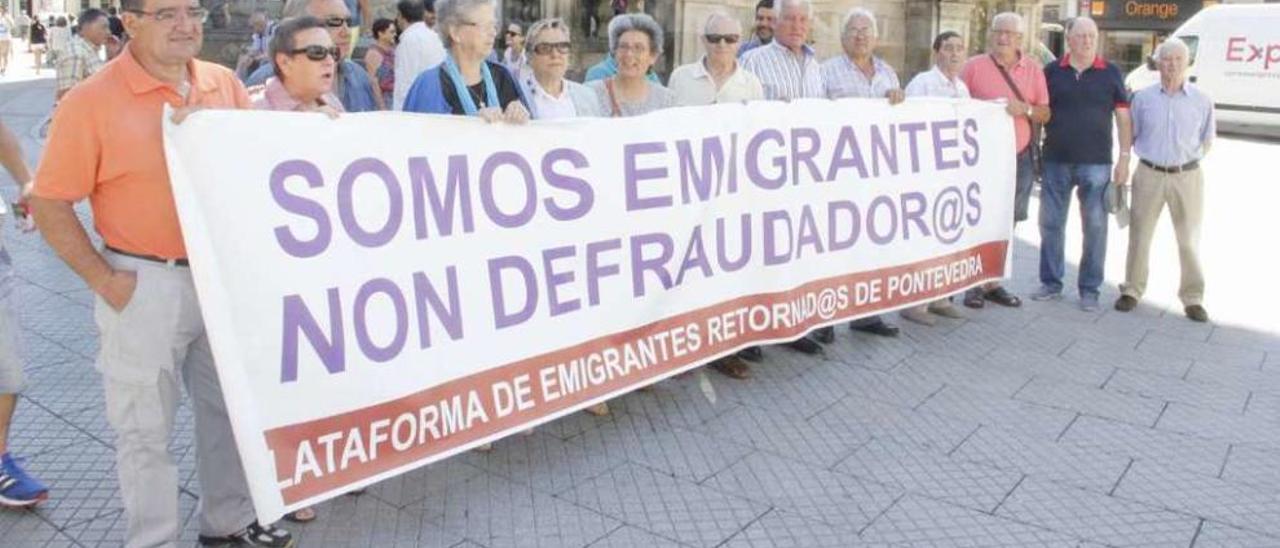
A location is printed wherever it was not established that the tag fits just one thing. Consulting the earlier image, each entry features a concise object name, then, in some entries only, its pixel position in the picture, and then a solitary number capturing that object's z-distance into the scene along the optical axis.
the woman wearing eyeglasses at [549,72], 4.67
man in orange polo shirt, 2.82
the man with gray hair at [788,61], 5.67
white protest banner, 3.09
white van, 19.41
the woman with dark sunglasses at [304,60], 3.48
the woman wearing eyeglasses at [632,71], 4.96
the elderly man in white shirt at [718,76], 5.29
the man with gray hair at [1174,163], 6.54
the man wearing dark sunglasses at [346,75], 4.91
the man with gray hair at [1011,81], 6.60
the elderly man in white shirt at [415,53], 6.03
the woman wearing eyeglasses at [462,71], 4.09
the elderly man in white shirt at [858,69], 5.91
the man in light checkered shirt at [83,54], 8.27
